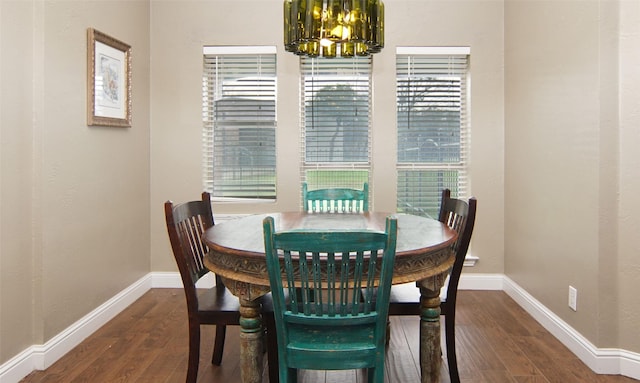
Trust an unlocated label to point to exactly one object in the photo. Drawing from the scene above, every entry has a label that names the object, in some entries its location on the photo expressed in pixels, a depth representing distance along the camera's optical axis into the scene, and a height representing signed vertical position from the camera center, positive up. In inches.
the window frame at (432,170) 162.1 +4.9
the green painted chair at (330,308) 58.4 -16.6
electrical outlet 109.3 -26.8
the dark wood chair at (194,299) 79.1 -21.1
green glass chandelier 88.0 +30.9
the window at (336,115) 162.4 +24.0
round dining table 71.1 -13.7
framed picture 121.1 +28.8
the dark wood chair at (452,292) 84.2 -20.7
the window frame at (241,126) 163.2 +20.3
